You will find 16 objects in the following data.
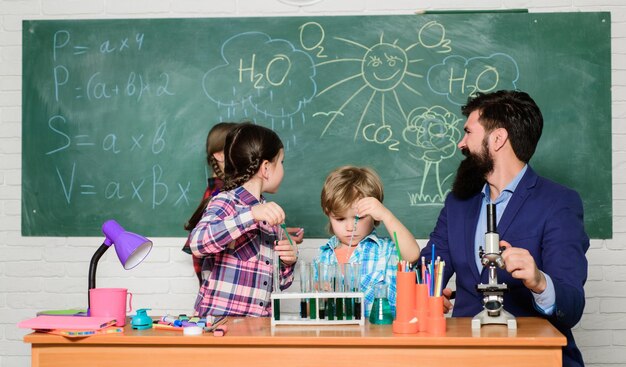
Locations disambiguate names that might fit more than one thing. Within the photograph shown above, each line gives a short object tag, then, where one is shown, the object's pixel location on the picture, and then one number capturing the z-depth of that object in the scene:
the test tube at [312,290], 2.10
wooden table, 1.91
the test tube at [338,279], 2.12
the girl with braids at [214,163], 3.37
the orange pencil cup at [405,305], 1.98
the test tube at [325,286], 2.10
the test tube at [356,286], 2.10
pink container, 2.17
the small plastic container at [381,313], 2.14
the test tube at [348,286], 2.10
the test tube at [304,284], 2.12
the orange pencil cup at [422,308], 2.00
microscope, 2.04
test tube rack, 2.08
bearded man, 2.26
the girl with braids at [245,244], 2.65
